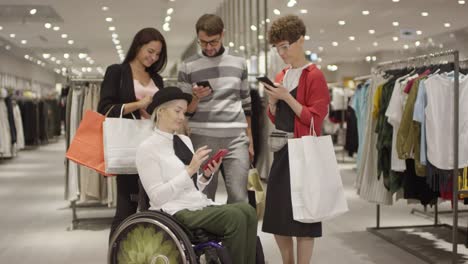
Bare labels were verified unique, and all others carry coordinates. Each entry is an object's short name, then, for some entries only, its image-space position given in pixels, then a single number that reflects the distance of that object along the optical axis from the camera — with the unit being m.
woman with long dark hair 3.36
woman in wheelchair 2.82
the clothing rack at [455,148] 3.97
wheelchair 2.72
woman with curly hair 3.21
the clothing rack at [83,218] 5.68
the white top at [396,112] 4.54
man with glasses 3.58
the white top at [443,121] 4.08
